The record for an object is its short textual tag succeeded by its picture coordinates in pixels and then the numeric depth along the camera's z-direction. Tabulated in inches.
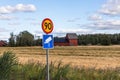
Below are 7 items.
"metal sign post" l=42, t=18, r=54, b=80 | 521.7
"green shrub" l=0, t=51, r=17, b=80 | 594.9
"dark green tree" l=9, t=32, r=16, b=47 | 5235.2
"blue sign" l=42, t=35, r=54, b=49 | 520.4
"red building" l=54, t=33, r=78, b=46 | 5201.8
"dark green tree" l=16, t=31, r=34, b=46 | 5452.8
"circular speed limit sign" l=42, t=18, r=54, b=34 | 526.0
